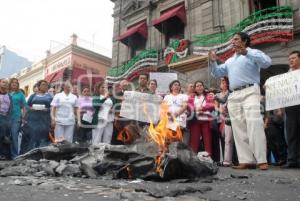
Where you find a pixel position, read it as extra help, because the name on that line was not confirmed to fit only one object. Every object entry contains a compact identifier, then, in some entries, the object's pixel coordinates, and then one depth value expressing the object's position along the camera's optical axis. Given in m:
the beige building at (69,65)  16.24
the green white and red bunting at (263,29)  7.62
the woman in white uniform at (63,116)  4.89
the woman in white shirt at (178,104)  4.20
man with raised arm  3.38
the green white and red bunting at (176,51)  10.22
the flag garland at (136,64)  11.15
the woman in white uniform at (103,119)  4.75
